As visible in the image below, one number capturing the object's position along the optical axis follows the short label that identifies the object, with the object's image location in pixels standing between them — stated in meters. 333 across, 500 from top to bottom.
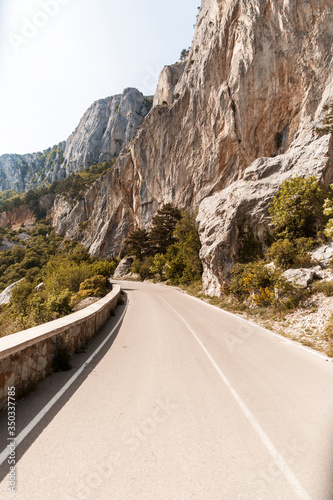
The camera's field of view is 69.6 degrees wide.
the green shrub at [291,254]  12.97
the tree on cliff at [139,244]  50.84
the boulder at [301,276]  11.01
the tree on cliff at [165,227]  44.38
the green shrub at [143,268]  46.80
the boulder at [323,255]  12.18
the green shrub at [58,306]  10.66
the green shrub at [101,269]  29.91
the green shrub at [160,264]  40.79
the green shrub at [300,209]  15.74
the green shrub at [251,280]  12.81
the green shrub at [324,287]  9.81
